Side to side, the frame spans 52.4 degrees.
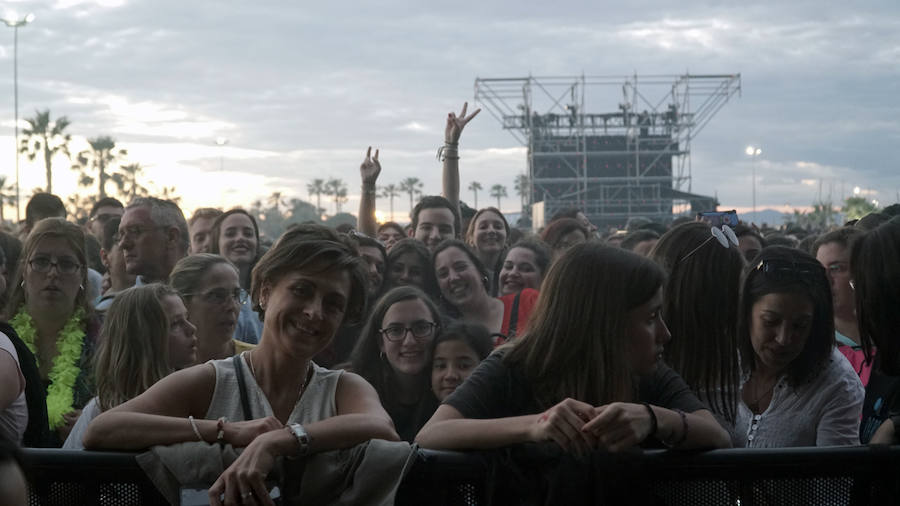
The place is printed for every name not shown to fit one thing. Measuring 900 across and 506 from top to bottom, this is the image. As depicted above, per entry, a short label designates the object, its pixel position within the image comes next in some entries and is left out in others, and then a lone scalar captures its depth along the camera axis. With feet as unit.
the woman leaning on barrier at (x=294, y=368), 7.73
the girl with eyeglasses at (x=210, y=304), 14.43
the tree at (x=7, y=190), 195.97
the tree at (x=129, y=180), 241.35
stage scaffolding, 167.02
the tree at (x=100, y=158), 220.84
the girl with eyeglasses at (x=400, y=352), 13.93
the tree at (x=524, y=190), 196.40
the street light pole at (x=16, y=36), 121.08
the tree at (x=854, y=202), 240.73
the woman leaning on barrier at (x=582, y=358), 7.75
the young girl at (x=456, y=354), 13.51
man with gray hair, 17.29
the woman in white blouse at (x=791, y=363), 9.68
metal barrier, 6.18
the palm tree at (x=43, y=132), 182.60
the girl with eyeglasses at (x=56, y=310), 13.92
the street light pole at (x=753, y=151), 176.96
